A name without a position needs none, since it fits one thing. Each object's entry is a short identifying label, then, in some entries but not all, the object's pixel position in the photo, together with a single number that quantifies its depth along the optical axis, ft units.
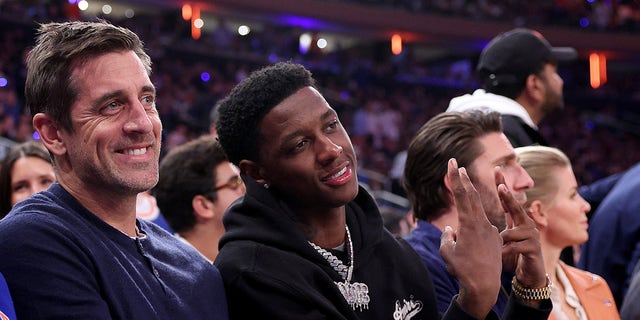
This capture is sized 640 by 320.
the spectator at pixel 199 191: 9.57
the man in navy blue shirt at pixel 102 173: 5.20
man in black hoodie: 5.70
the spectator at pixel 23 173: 9.70
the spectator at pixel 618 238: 11.18
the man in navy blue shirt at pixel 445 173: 7.75
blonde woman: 8.77
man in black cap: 11.86
